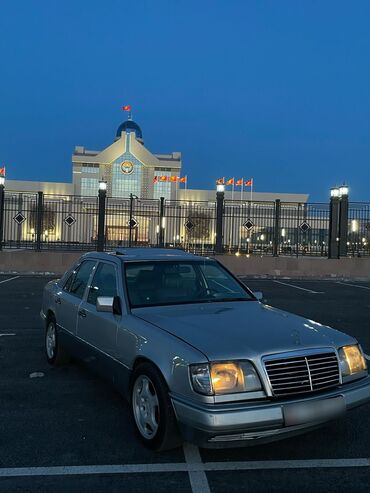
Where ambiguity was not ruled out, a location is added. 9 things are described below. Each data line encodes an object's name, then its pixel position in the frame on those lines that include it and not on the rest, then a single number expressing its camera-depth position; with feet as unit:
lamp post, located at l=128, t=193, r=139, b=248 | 71.67
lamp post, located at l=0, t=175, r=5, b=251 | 67.77
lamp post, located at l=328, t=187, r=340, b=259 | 72.02
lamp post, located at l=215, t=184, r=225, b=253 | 71.55
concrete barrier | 67.77
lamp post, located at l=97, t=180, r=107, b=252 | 70.49
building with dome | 302.66
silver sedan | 10.97
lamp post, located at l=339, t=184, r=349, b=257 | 72.13
